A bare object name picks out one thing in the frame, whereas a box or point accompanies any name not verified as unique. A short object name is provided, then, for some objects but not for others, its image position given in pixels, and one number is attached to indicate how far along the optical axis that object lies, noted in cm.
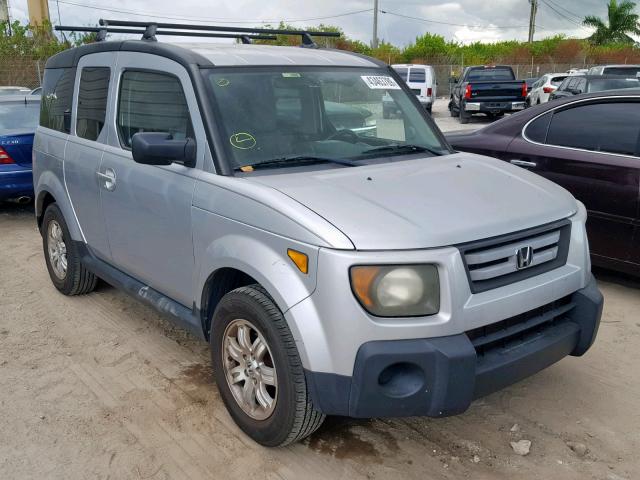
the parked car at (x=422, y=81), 2291
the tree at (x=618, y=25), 5500
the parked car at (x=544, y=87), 2179
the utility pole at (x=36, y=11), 3759
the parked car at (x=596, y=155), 493
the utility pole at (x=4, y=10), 3375
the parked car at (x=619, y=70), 1502
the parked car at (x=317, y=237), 262
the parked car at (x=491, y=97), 2030
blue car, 779
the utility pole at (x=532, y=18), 5758
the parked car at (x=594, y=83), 1141
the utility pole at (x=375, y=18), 4166
